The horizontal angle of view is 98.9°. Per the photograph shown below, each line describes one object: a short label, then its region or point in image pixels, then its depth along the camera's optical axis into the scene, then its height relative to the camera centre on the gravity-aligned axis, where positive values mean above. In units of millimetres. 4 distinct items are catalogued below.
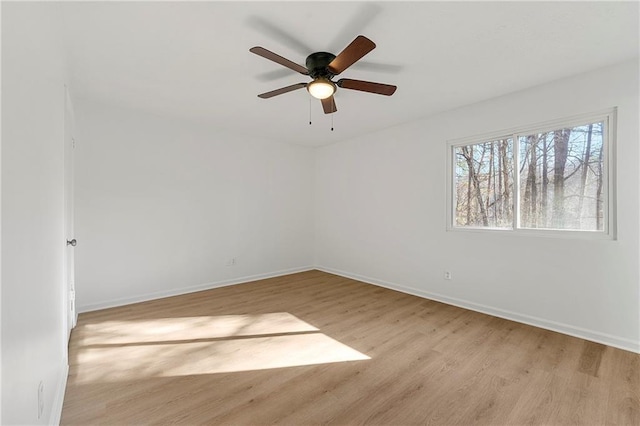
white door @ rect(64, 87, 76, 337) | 2428 +7
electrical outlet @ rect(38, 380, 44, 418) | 1242 -868
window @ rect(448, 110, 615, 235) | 2619 +326
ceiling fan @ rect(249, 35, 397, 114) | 1996 +1071
